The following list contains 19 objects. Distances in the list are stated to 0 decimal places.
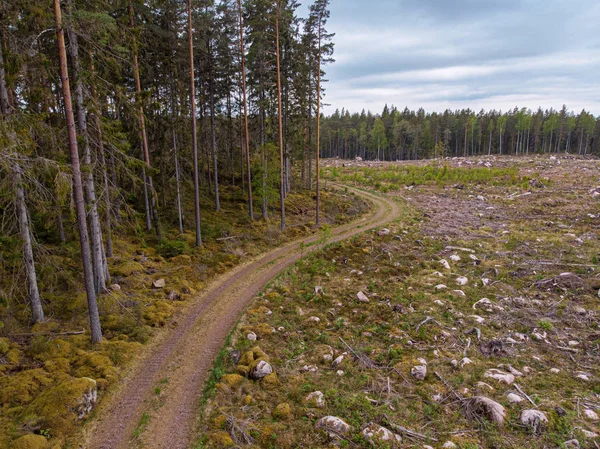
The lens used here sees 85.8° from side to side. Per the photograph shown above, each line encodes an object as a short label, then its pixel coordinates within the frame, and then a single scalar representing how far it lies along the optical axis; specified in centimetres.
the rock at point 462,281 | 1700
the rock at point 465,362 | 1056
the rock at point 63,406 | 822
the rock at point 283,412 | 879
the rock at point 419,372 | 1016
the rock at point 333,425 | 810
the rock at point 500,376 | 974
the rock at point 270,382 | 1003
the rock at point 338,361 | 1094
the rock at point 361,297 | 1585
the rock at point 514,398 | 884
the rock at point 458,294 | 1559
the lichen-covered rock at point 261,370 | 1043
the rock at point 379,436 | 770
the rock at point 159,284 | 1692
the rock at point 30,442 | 739
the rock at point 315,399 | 915
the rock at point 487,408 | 827
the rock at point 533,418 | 805
